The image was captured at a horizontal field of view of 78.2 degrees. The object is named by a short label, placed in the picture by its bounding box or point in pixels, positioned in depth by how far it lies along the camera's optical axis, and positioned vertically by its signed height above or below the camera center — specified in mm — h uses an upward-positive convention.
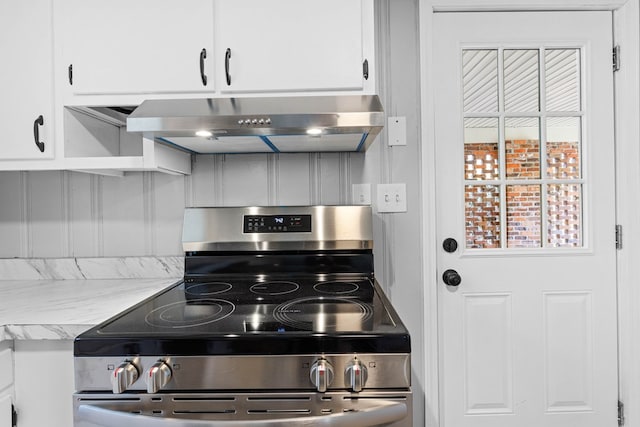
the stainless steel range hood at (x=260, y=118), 1199 +278
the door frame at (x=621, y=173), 1680 +140
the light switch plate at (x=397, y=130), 1687 +329
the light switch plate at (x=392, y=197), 1692 +42
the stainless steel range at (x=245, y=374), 933 -397
